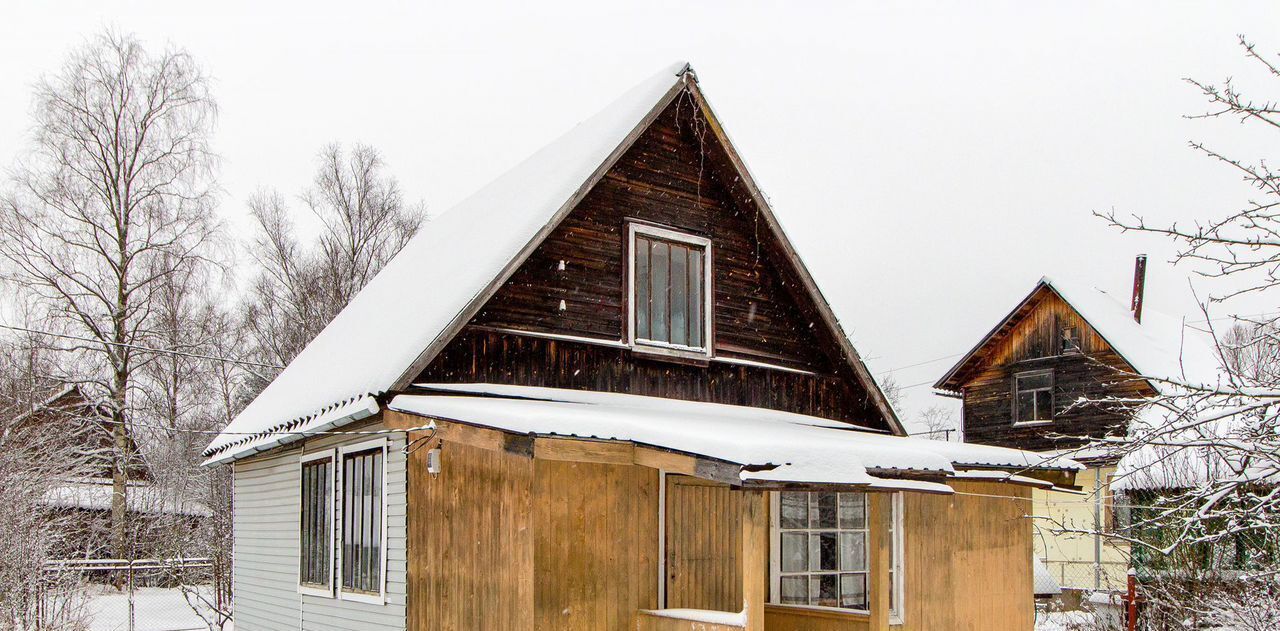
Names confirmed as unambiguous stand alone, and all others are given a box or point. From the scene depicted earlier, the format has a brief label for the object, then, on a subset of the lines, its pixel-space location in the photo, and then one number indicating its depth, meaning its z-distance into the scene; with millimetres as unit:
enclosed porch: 7859
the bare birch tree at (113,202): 25703
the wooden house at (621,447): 8375
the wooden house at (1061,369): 23750
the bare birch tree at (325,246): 30531
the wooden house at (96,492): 23156
